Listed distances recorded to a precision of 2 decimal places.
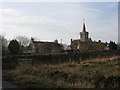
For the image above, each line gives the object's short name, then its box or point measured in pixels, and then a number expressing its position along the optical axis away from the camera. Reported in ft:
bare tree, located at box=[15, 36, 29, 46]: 216.04
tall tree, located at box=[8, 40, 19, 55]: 125.29
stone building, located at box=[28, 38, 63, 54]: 175.12
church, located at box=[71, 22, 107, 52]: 193.00
